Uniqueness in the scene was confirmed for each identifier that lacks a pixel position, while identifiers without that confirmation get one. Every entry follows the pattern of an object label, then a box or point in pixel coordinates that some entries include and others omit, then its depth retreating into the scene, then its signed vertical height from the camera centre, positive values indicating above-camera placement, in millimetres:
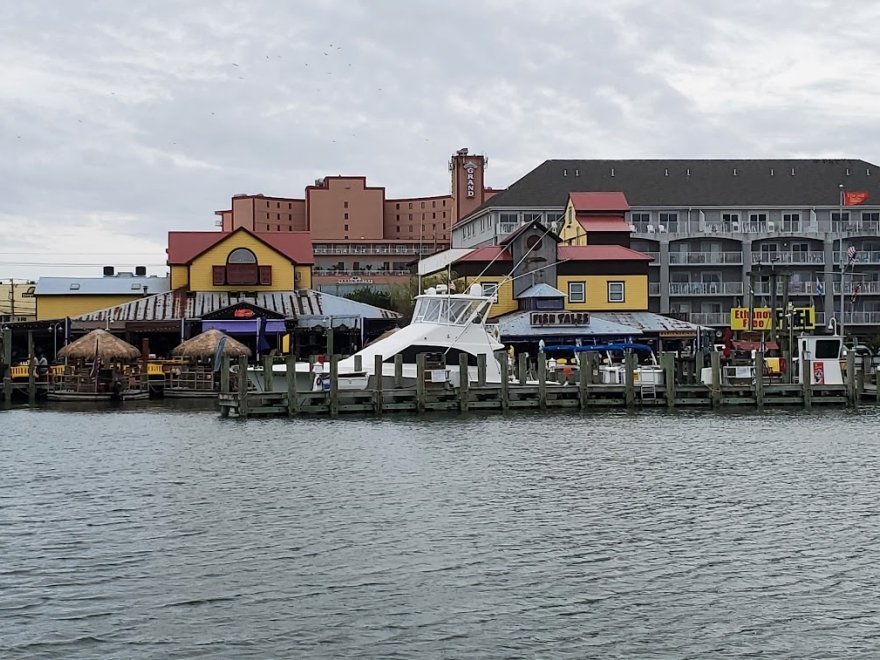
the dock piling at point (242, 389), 44062 -379
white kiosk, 48875 +687
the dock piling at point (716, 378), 46166 -125
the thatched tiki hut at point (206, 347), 58316 +1447
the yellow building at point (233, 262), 78688 +7193
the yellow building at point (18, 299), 113569 +7279
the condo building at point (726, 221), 92375 +11756
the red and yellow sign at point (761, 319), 59594 +2725
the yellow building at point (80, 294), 80812 +5442
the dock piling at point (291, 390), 43375 -418
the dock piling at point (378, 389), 43738 -410
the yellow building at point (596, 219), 87812 +11061
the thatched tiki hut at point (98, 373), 56844 +276
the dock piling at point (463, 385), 44219 -297
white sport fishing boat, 47750 +1293
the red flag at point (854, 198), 90312 +12430
